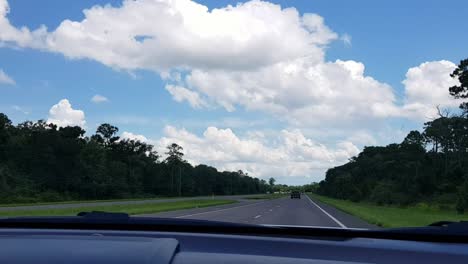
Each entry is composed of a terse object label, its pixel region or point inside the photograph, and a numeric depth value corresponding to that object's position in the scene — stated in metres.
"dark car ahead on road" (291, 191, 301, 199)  122.18
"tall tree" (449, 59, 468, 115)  63.72
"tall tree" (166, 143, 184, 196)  166.25
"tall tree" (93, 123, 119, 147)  140.10
